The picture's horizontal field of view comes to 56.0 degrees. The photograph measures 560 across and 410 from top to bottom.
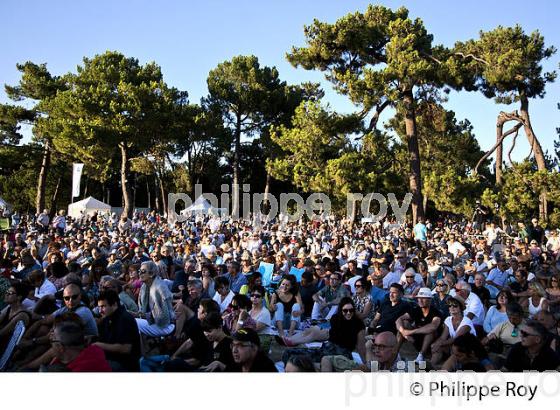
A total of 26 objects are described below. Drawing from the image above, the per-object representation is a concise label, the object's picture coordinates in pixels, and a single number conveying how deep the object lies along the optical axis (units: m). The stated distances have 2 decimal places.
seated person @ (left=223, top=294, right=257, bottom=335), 5.48
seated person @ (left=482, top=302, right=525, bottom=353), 5.50
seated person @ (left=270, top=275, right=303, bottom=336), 6.43
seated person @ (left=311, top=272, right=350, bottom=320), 7.00
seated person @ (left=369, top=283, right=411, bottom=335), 6.17
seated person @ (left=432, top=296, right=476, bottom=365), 5.40
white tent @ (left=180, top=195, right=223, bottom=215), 29.02
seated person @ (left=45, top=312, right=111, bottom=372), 3.54
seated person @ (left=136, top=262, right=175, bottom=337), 5.57
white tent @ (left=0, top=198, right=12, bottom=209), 23.84
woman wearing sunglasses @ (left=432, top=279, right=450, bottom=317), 6.69
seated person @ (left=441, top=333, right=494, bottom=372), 4.15
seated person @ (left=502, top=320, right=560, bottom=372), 4.11
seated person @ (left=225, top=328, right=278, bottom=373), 3.73
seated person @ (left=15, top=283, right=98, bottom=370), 4.69
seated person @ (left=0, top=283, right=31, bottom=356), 4.96
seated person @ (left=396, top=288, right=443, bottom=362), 5.71
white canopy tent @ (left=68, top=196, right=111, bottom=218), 29.42
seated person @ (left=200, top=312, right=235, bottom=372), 4.39
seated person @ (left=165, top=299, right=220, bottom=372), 4.71
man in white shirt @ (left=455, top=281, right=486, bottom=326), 5.85
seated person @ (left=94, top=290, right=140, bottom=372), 4.44
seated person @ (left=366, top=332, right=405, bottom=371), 4.09
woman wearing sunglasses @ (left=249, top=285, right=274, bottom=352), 5.87
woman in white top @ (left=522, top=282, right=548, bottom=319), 6.62
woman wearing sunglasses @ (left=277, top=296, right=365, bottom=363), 5.20
